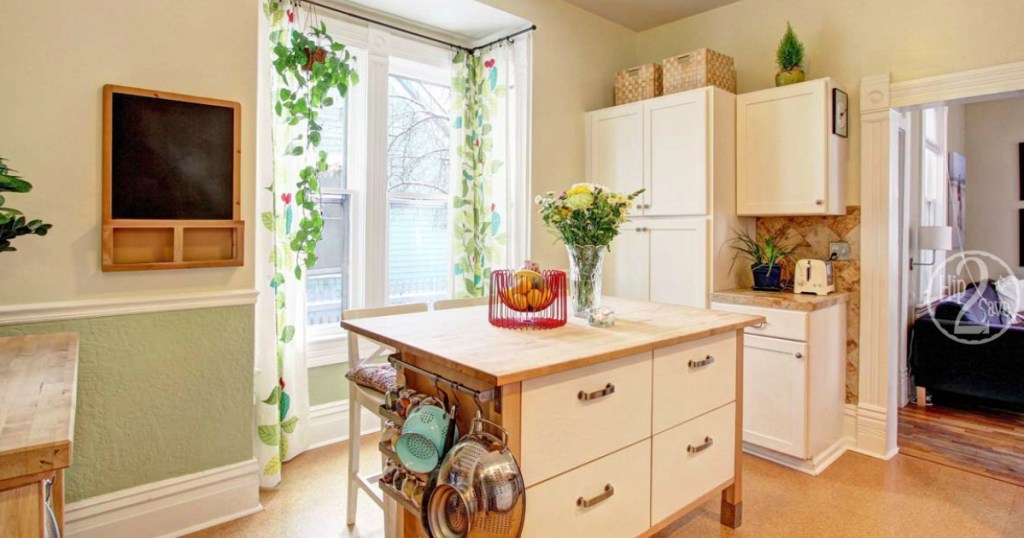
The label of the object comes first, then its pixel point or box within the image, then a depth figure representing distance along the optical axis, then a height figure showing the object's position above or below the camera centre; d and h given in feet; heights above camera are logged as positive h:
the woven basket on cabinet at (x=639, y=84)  11.85 +4.02
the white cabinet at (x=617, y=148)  11.79 +2.66
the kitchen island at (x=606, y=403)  5.02 -1.38
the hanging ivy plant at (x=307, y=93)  9.32 +3.02
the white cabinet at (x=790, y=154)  9.99 +2.17
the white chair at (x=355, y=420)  7.38 -2.06
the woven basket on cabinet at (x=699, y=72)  10.88 +3.95
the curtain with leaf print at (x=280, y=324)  8.93 -0.96
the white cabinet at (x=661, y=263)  10.88 +0.13
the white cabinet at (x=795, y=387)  9.37 -2.04
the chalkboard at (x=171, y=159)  6.95 +1.41
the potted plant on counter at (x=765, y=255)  10.82 +0.30
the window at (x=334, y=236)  10.77 +0.63
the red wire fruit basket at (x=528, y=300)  6.34 -0.36
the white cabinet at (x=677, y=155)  10.69 +2.26
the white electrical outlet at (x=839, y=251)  10.66 +0.37
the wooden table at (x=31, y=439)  2.84 -0.90
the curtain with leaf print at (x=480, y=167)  12.01 +2.20
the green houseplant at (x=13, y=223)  4.75 +0.40
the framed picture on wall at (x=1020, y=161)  18.94 +3.73
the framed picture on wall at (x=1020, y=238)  19.21 +1.11
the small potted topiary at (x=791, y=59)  10.50 +4.00
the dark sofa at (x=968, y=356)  12.00 -1.90
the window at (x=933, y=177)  14.71 +2.65
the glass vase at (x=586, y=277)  6.85 -0.10
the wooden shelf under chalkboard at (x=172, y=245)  6.97 +0.30
